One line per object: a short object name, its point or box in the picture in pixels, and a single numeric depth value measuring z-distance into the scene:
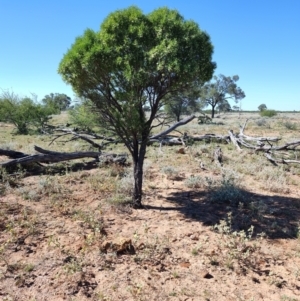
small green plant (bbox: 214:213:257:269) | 4.70
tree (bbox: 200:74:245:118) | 47.47
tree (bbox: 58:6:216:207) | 5.56
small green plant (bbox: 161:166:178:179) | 9.69
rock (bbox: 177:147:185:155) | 13.51
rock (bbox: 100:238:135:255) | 4.84
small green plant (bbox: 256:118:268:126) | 32.20
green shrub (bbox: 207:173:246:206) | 7.41
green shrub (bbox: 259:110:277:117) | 52.09
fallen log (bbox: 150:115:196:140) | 8.27
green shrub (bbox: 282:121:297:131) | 28.03
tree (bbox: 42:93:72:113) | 27.91
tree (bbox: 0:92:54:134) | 25.34
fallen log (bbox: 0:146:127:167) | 9.82
